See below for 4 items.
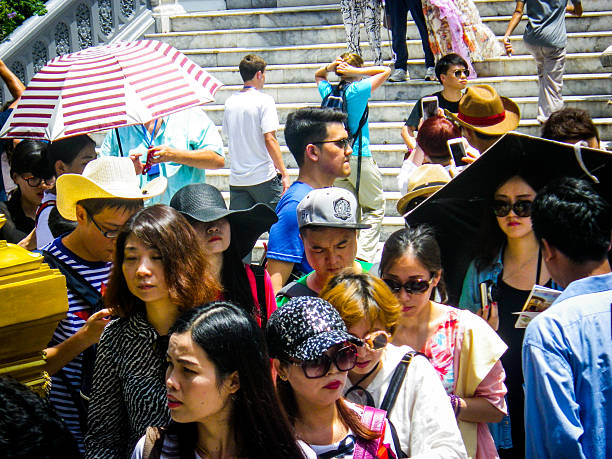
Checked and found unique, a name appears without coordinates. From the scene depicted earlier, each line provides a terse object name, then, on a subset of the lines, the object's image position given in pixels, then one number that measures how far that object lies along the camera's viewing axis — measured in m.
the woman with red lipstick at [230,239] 3.60
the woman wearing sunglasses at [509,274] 3.74
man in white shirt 7.69
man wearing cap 3.80
